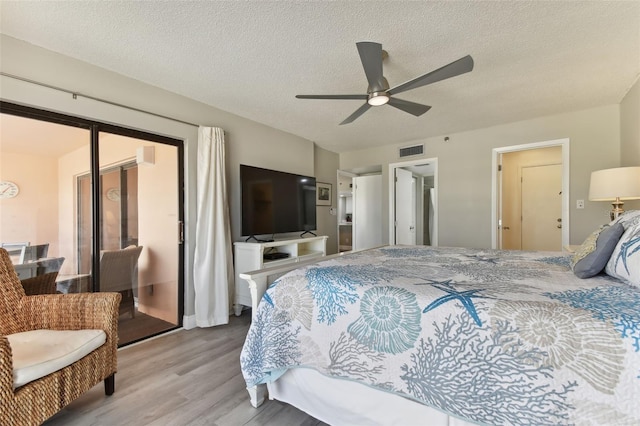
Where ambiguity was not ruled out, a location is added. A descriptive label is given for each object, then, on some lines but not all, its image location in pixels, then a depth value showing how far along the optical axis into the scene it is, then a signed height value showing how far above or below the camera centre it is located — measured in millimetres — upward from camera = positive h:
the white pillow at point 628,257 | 1140 -217
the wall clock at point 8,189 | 1953 +197
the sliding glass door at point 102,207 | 2047 +68
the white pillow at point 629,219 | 1330 -53
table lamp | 2332 +211
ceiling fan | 1677 +910
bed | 878 -517
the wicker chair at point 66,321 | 1419 -645
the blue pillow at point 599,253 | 1321 -217
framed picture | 4852 +338
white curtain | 2844 -242
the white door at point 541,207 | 4430 +39
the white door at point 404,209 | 4918 +43
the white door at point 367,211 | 5355 +14
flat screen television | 3205 +150
